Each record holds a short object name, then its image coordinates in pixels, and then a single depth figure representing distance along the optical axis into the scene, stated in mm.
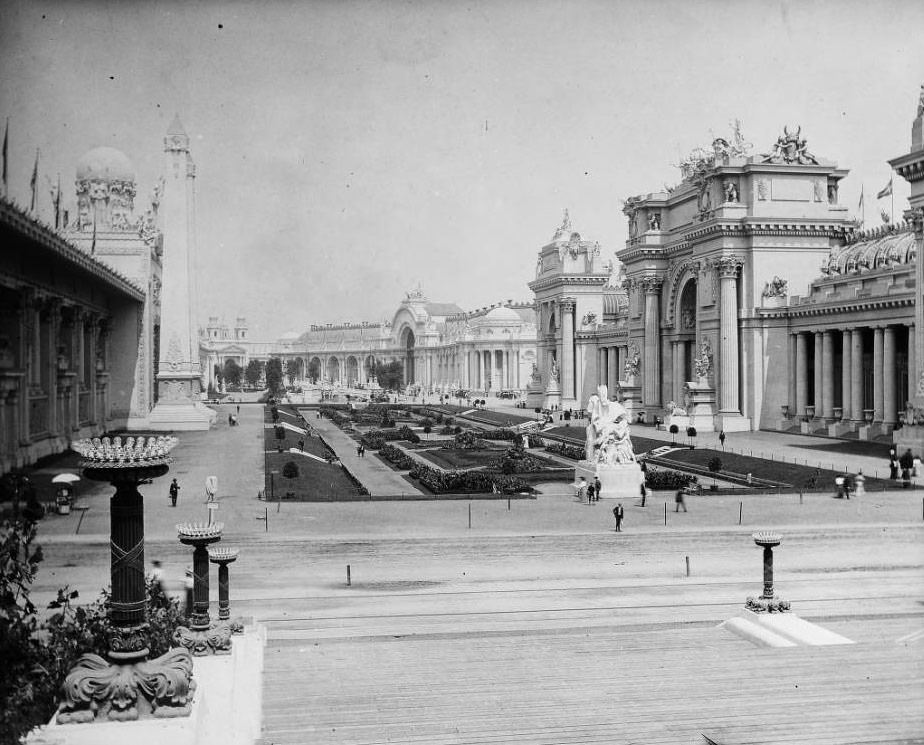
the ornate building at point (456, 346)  142125
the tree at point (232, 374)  178875
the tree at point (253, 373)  174000
